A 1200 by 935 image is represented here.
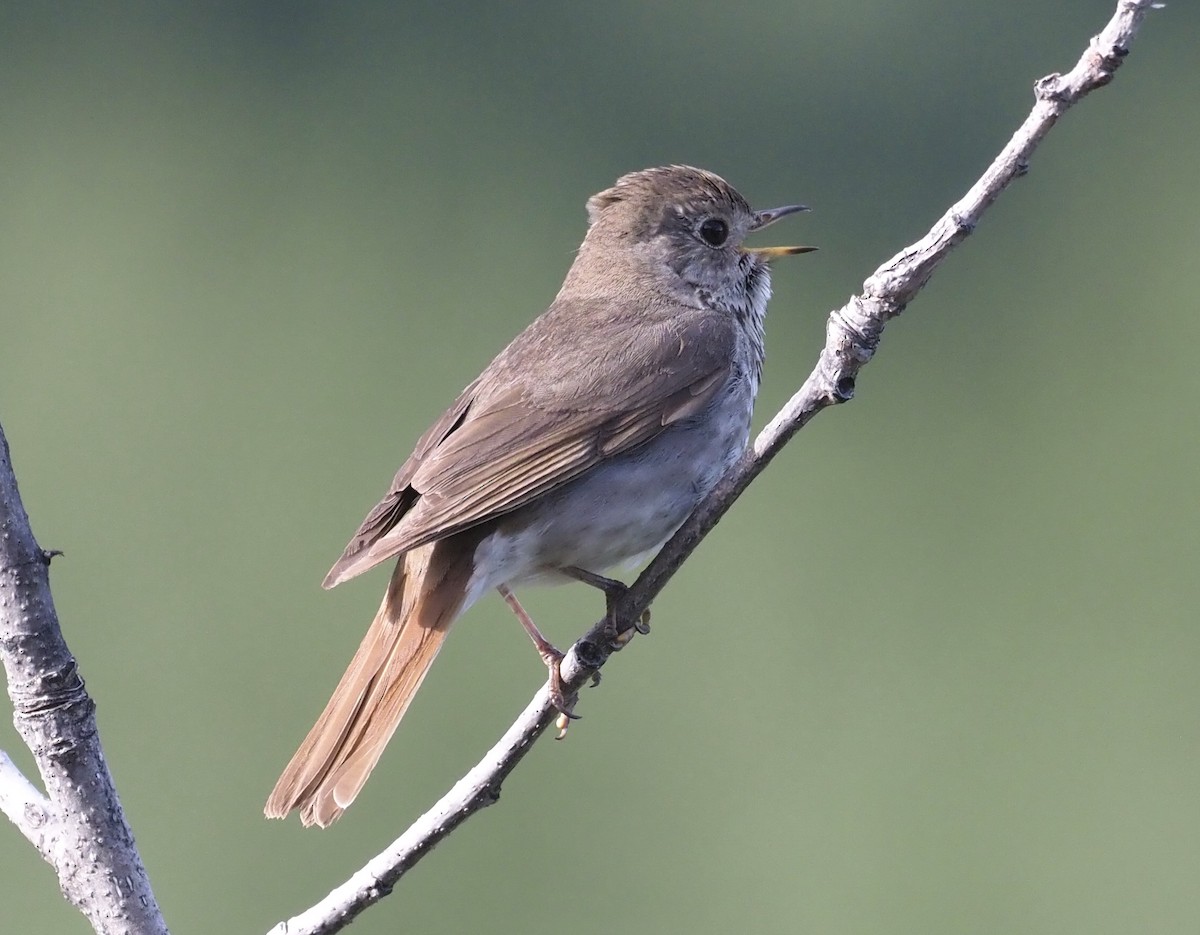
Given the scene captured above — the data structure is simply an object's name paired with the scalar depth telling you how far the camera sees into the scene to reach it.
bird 6.94
